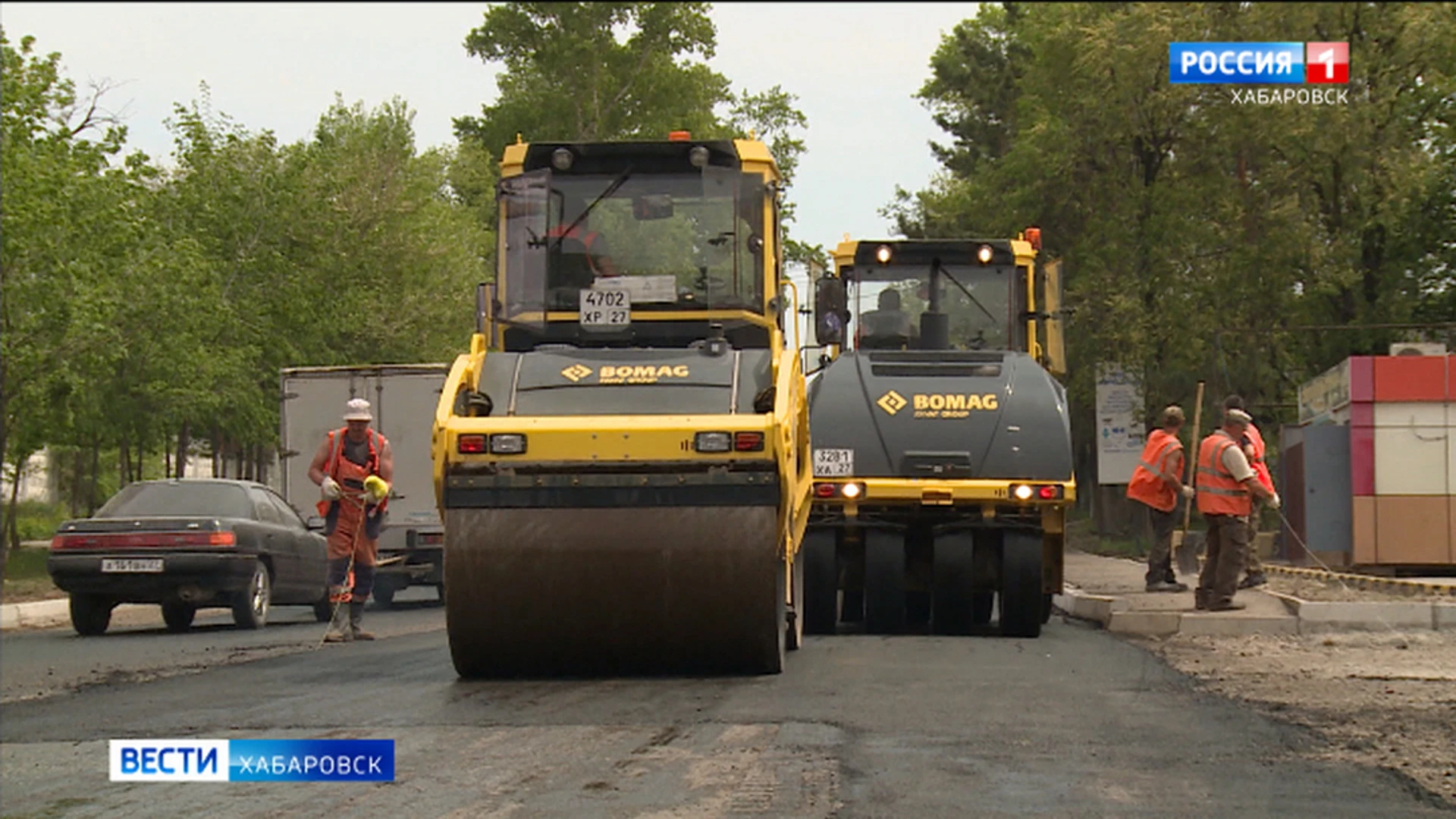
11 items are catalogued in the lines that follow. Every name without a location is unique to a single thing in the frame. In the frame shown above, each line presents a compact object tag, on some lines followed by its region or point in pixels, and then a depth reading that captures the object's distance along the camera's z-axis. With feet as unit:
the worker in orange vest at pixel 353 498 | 49.29
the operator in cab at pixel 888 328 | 54.44
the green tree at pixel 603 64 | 152.46
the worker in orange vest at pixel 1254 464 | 57.93
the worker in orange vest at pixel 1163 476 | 59.98
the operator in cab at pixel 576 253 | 38.37
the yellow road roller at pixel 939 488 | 47.65
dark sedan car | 57.47
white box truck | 77.92
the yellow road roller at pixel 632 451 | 33.37
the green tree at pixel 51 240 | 79.77
